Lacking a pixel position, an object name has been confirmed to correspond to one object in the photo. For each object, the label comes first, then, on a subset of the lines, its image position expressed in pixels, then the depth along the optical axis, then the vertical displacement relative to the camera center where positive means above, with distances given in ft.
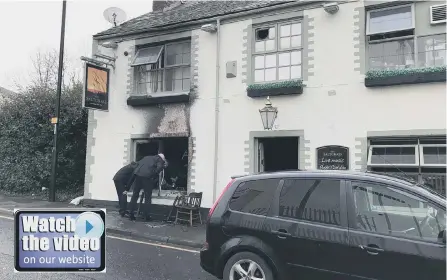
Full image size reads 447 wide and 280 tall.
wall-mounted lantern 30.45 +3.33
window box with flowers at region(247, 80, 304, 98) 30.33 +5.54
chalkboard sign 28.35 -0.08
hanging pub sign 36.58 +6.60
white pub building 26.99 +5.23
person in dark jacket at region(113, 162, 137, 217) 34.53 -2.43
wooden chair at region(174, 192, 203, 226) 31.36 -4.44
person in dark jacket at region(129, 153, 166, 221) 32.78 -2.10
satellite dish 43.52 +16.19
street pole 41.39 +3.42
